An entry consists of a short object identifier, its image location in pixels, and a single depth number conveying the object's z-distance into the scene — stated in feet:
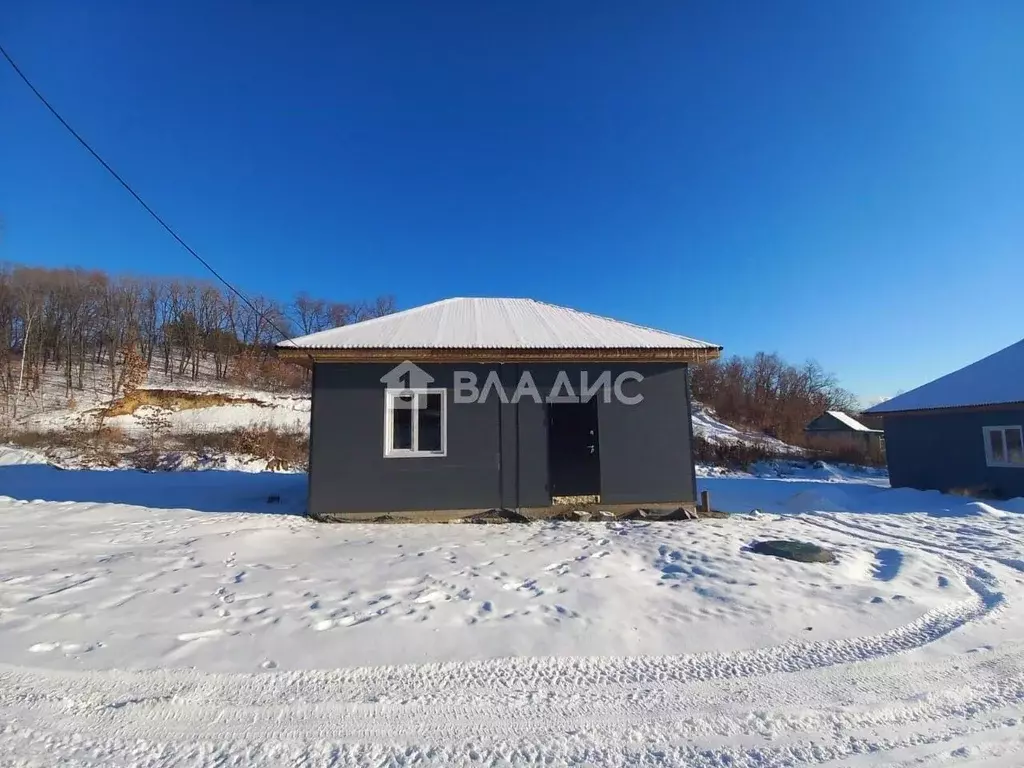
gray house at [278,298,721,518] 27.53
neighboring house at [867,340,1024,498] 42.34
